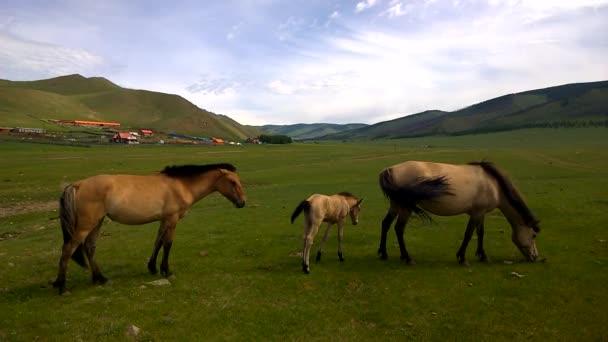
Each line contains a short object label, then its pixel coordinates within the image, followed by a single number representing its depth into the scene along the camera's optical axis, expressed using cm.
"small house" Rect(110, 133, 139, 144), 9742
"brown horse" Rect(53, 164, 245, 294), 806
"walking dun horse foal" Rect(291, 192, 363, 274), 965
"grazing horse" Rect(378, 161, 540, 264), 1013
